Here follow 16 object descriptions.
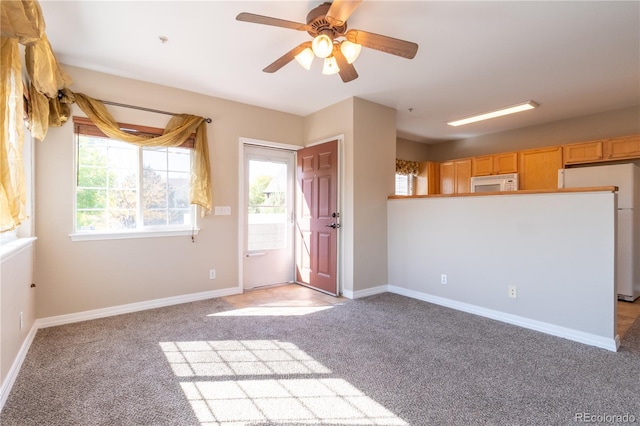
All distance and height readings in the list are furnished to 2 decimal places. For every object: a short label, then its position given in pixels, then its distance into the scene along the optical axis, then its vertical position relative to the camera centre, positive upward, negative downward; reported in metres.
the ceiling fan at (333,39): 2.02 +1.22
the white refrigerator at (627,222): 3.96 -0.17
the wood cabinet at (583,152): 4.39 +0.82
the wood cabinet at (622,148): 4.14 +0.83
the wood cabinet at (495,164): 5.28 +0.80
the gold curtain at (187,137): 3.28 +0.80
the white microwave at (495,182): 5.23 +0.47
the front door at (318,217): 4.20 -0.10
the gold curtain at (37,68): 1.62 +1.02
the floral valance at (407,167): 6.27 +0.87
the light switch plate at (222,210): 4.07 +0.01
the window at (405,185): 6.65 +0.53
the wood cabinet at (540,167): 4.79 +0.66
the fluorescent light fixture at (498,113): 4.25 +1.42
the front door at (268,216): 4.54 -0.08
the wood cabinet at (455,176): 5.96 +0.66
